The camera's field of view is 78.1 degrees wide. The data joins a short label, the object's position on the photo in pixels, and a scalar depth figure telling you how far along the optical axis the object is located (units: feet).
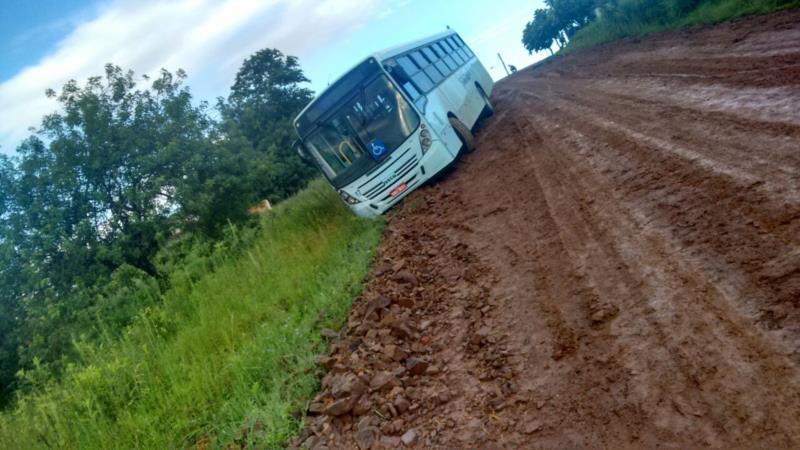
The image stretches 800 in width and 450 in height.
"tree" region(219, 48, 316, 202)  91.71
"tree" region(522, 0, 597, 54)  112.47
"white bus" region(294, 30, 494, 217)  32.60
